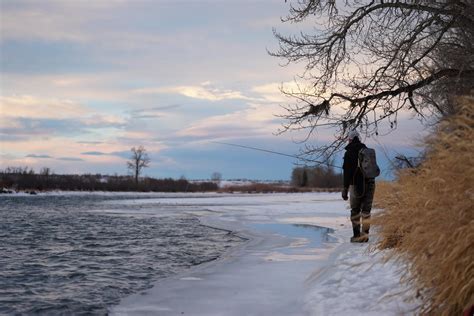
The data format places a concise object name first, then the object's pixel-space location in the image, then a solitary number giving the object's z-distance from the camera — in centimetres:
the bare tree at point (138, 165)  12325
